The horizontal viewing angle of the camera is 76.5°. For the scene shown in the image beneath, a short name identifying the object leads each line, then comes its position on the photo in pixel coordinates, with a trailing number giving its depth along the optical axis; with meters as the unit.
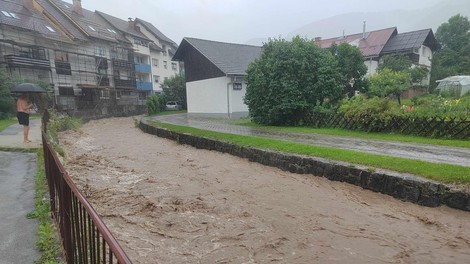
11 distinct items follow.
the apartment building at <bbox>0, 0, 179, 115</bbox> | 26.81
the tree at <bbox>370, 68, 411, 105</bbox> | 20.03
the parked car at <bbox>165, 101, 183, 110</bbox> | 34.66
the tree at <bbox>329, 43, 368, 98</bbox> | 17.77
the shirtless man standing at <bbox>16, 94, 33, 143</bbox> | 10.46
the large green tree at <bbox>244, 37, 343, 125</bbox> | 14.61
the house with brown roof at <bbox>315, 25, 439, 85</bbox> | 31.91
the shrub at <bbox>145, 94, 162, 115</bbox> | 31.32
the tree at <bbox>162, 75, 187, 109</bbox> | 35.50
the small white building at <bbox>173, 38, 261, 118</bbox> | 22.45
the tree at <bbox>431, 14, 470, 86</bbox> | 30.58
